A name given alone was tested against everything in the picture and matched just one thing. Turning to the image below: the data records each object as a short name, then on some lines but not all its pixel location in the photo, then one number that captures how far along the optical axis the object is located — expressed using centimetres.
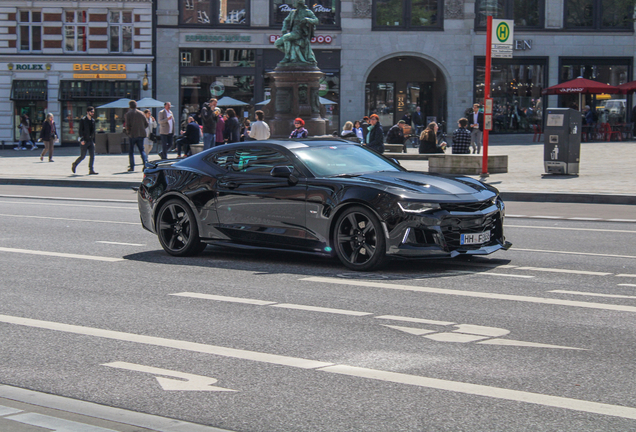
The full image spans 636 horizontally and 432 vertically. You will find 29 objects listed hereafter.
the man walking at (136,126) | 2416
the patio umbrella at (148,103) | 3775
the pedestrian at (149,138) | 2876
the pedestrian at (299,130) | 2088
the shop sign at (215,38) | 4375
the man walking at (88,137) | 2472
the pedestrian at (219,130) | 2491
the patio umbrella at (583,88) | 3719
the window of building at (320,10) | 4400
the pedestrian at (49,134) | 3142
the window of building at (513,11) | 4394
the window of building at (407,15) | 4412
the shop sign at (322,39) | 4375
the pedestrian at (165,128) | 2695
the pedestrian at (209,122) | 2405
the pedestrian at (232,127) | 2486
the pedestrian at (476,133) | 2969
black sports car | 871
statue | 2834
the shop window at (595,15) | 4431
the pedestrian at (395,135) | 2953
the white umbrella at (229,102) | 4051
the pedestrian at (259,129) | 2425
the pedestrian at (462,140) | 2397
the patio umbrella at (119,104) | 3844
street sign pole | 1959
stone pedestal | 2827
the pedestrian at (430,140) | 2616
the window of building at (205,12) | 4384
